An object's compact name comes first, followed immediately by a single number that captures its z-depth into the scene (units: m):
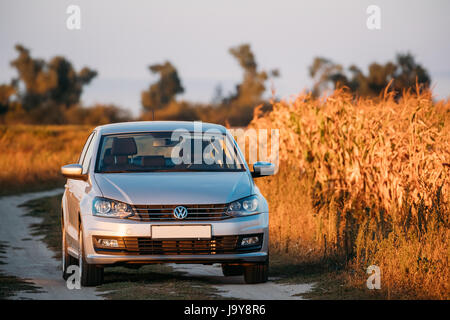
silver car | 17.54
